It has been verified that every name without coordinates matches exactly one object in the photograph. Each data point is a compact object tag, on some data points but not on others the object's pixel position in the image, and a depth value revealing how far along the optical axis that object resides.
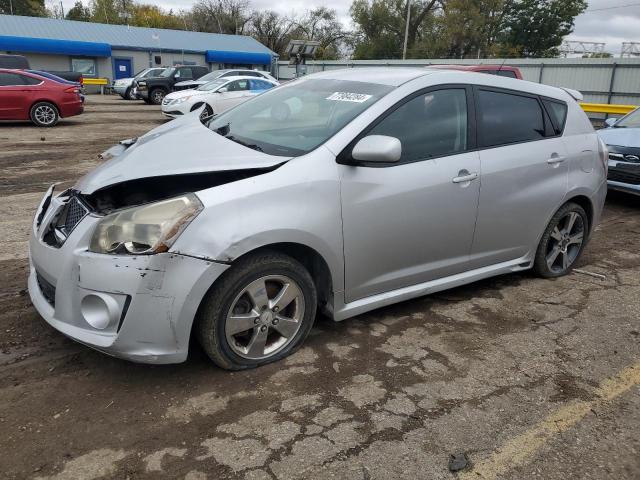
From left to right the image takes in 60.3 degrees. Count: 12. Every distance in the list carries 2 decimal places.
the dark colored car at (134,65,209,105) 25.12
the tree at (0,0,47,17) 68.50
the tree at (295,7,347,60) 66.19
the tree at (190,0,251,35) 67.38
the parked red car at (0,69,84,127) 14.09
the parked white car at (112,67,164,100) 27.94
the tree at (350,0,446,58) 57.03
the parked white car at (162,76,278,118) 16.66
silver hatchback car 2.74
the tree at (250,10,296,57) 65.12
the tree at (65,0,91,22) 73.25
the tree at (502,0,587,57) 54.44
